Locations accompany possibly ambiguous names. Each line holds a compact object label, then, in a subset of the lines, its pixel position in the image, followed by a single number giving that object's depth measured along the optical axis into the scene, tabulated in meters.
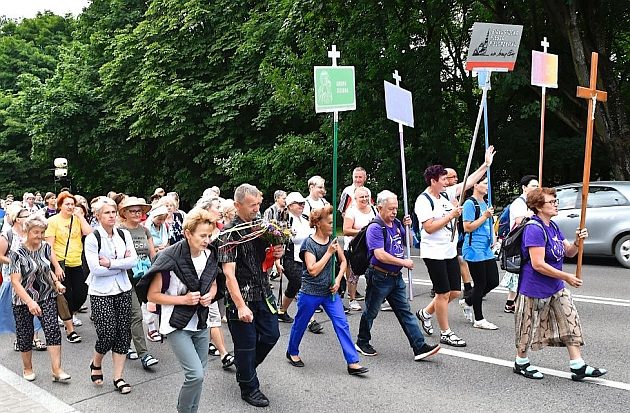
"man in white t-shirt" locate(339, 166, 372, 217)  8.67
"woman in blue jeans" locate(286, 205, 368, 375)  5.73
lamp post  23.64
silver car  11.59
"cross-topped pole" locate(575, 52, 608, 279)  5.79
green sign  7.12
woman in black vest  4.34
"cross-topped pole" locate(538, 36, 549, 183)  8.44
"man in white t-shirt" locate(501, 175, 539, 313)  7.84
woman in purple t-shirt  5.21
